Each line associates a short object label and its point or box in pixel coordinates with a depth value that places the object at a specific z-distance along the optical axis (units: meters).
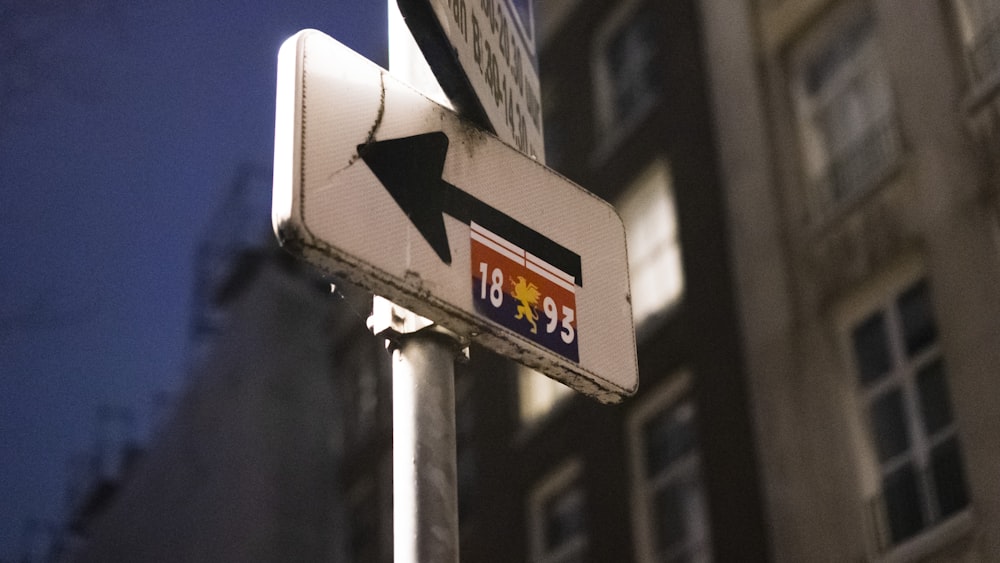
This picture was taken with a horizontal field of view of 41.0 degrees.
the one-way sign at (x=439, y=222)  2.86
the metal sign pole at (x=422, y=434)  2.71
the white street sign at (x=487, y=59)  3.04
